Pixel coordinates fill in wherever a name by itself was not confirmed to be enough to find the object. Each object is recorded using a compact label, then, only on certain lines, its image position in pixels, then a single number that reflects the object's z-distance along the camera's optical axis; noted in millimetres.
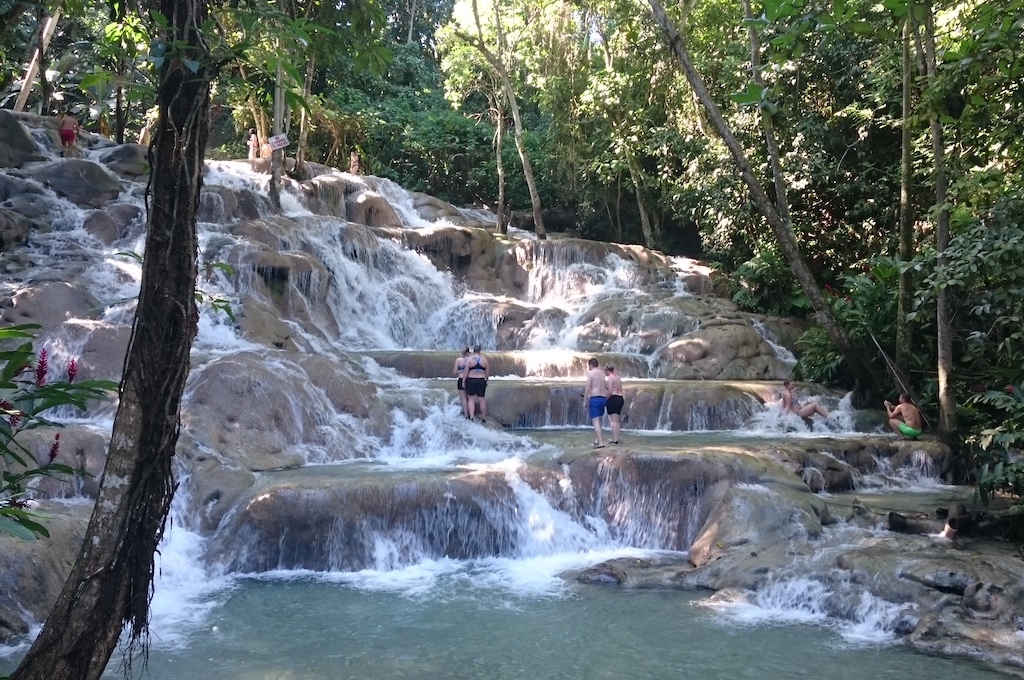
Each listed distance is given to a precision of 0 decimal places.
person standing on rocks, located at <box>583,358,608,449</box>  12406
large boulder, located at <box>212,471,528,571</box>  9891
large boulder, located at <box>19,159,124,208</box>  19453
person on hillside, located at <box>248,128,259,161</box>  25672
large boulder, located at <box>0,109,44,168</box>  20266
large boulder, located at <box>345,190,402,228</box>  24328
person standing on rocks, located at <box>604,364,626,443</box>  12625
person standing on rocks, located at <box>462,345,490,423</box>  13945
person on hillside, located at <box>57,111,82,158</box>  21391
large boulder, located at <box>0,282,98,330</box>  14047
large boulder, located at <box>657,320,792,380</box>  17781
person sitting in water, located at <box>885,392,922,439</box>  13891
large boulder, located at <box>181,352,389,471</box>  12172
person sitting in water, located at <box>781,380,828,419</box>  15104
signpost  17547
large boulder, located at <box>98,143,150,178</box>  21641
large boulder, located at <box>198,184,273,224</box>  20594
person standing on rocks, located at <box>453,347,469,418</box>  14117
